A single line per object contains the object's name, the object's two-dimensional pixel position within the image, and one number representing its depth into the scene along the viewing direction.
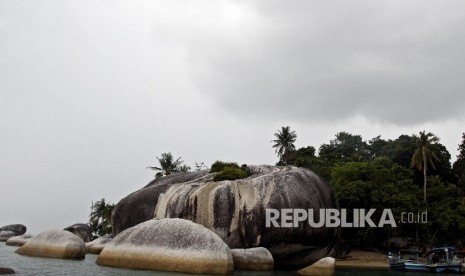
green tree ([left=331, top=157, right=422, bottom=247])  46.66
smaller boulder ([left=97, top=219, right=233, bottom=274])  23.16
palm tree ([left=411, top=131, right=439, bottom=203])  56.69
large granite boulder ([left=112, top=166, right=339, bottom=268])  29.92
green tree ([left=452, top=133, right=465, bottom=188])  66.76
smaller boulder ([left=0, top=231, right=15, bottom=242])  75.56
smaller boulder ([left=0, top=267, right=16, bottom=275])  19.75
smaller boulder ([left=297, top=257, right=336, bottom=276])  27.27
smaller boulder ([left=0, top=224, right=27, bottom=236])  81.00
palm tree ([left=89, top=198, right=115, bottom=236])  70.78
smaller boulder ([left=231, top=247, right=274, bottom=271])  26.92
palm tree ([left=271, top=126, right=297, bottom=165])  69.19
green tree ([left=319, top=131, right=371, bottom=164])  76.12
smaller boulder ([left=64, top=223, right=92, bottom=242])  63.50
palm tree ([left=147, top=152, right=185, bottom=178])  63.03
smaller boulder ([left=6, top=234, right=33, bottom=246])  58.11
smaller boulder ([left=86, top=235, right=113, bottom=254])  39.24
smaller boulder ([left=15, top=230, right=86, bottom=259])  30.17
